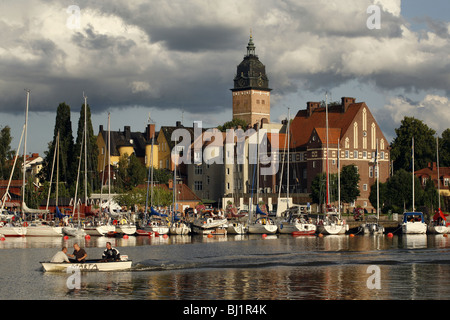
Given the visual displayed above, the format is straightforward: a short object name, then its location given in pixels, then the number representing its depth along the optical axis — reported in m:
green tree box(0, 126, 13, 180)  168.50
